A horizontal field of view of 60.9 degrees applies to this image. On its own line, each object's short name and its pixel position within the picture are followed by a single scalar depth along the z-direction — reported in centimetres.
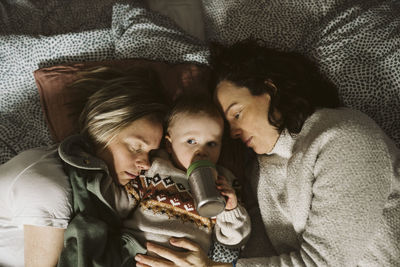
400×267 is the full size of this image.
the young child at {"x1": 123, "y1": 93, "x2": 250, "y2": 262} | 136
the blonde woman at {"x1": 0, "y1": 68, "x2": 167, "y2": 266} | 120
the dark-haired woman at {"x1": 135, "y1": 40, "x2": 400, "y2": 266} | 115
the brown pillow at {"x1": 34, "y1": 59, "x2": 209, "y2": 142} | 153
